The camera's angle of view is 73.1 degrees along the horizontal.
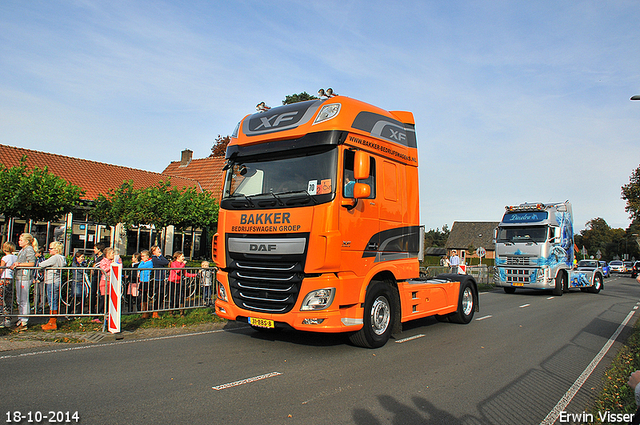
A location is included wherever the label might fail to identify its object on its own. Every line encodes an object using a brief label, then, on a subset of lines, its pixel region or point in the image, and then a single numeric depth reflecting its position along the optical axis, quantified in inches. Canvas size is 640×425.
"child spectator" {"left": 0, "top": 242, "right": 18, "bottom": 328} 306.5
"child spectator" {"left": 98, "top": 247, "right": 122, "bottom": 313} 324.2
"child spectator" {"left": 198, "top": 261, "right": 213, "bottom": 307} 410.6
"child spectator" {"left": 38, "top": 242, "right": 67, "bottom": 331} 315.6
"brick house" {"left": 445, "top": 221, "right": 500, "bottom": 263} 2927.4
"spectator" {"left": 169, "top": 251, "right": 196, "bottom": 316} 377.7
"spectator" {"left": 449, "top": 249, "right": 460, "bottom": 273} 768.9
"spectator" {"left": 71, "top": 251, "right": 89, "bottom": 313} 317.1
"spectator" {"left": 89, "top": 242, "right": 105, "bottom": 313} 322.3
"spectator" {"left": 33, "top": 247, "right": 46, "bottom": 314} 311.7
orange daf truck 246.4
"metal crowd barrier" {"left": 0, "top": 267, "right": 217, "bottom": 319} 312.2
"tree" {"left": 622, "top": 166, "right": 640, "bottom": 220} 1638.8
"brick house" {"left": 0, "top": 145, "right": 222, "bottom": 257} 829.8
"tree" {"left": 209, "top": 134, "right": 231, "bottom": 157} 1676.4
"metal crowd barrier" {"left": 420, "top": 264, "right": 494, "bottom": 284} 992.2
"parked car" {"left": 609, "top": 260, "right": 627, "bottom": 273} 2148.1
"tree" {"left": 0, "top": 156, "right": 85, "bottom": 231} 608.1
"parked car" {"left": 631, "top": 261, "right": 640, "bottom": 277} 1667.6
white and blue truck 717.3
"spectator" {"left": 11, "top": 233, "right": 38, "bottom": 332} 308.0
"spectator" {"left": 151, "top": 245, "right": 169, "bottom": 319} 366.0
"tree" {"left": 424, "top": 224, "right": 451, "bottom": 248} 4021.2
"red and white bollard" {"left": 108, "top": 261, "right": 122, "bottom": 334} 308.7
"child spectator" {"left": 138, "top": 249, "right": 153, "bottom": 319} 358.1
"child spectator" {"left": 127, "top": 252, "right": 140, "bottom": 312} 349.7
